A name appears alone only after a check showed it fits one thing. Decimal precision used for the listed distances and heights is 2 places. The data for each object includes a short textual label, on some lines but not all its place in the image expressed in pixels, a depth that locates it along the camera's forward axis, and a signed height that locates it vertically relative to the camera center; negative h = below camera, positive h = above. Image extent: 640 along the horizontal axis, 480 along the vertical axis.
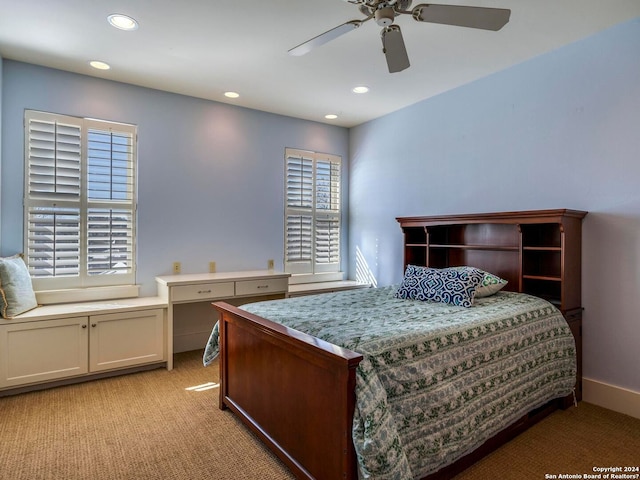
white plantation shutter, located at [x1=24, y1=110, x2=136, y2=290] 3.30 +0.35
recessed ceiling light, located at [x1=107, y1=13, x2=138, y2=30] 2.53 +1.49
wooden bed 1.67 -0.58
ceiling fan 1.83 +1.12
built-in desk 3.50 -0.52
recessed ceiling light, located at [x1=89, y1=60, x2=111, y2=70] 3.22 +1.50
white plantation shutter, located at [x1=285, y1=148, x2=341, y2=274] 4.72 +0.37
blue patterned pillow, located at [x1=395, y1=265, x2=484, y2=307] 2.72 -0.32
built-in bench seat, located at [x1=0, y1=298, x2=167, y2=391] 2.88 -0.83
